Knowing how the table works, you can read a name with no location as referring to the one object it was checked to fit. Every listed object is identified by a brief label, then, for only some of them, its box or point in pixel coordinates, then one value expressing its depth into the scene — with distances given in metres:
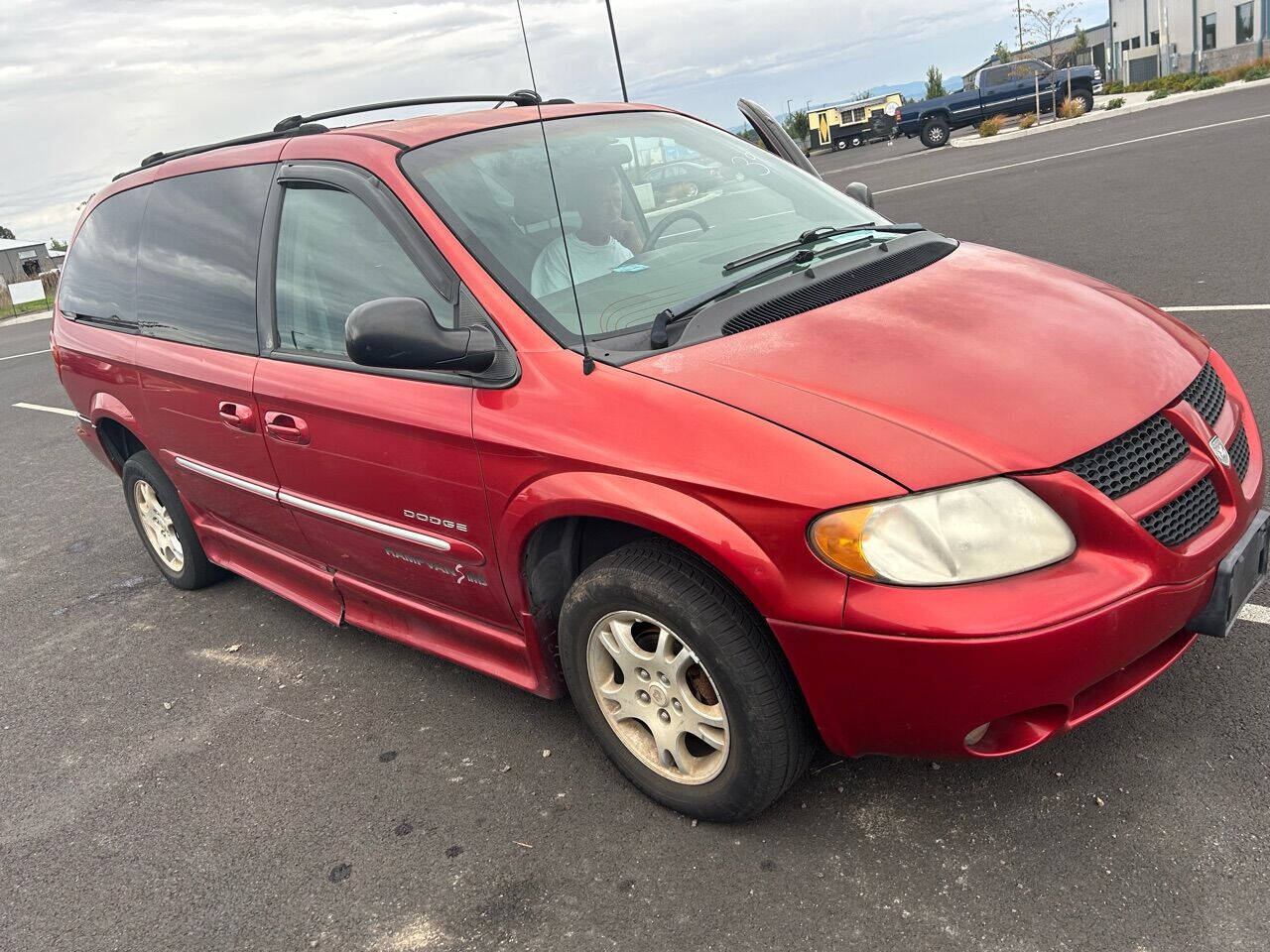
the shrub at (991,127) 27.42
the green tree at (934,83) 46.91
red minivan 2.15
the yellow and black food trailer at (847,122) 41.31
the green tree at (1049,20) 37.66
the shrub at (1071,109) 27.38
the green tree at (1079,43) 57.34
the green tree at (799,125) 48.61
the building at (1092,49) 50.76
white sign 34.53
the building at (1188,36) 40.75
